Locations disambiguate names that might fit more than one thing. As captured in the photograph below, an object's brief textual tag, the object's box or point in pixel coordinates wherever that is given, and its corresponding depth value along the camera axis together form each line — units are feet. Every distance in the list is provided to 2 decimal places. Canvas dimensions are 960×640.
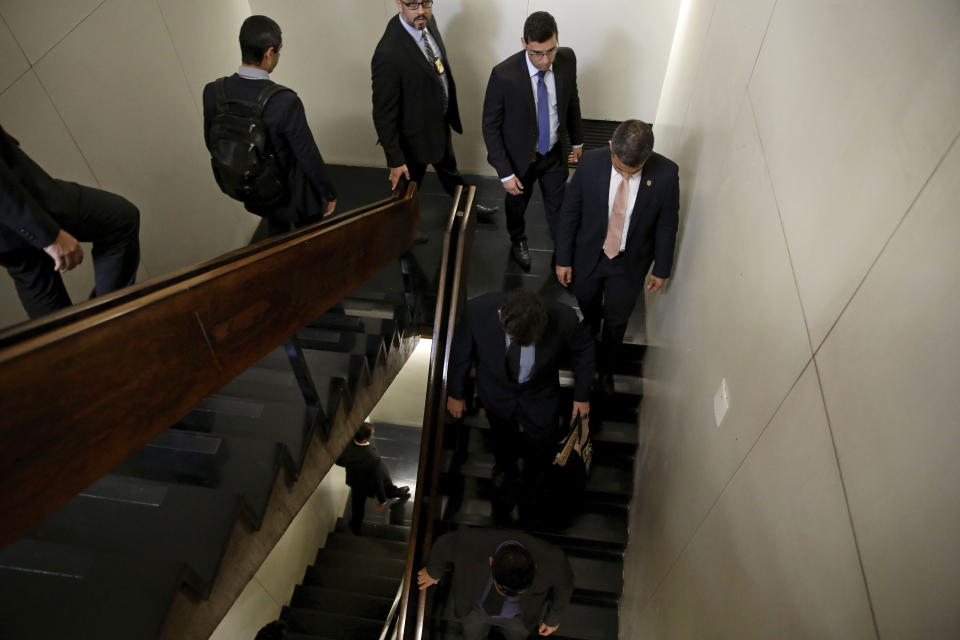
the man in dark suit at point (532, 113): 11.41
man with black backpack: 9.12
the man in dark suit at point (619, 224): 9.37
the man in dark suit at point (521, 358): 8.83
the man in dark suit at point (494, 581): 9.45
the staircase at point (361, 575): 17.43
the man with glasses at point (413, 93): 11.64
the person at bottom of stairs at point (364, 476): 17.89
